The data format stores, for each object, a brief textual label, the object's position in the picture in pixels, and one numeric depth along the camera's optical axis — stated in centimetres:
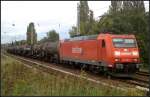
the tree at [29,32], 10208
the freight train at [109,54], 2212
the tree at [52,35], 11075
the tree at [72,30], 7924
